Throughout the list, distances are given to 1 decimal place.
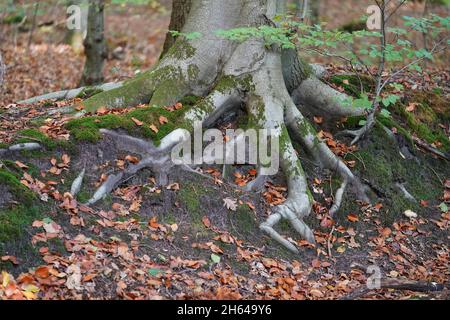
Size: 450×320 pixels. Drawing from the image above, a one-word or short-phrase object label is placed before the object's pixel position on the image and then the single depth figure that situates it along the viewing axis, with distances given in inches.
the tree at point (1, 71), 312.3
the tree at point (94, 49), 513.6
